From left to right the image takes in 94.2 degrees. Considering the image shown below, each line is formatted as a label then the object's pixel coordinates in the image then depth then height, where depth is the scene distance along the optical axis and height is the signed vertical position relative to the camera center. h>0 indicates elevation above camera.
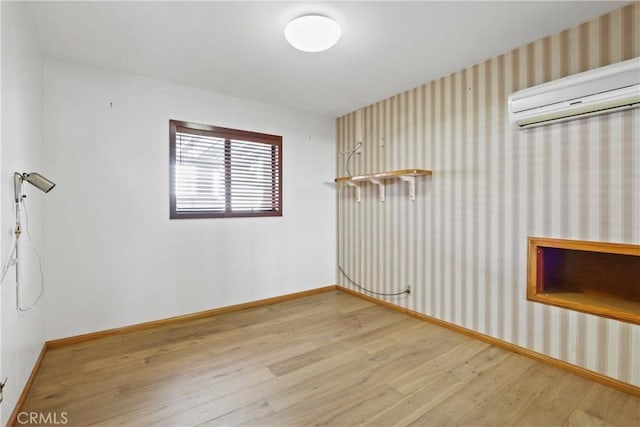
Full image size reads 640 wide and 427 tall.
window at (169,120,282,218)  3.24 +0.49
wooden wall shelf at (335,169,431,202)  3.15 +0.43
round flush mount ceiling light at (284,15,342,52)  2.03 +1.28
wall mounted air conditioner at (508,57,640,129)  1.86 +0.81
